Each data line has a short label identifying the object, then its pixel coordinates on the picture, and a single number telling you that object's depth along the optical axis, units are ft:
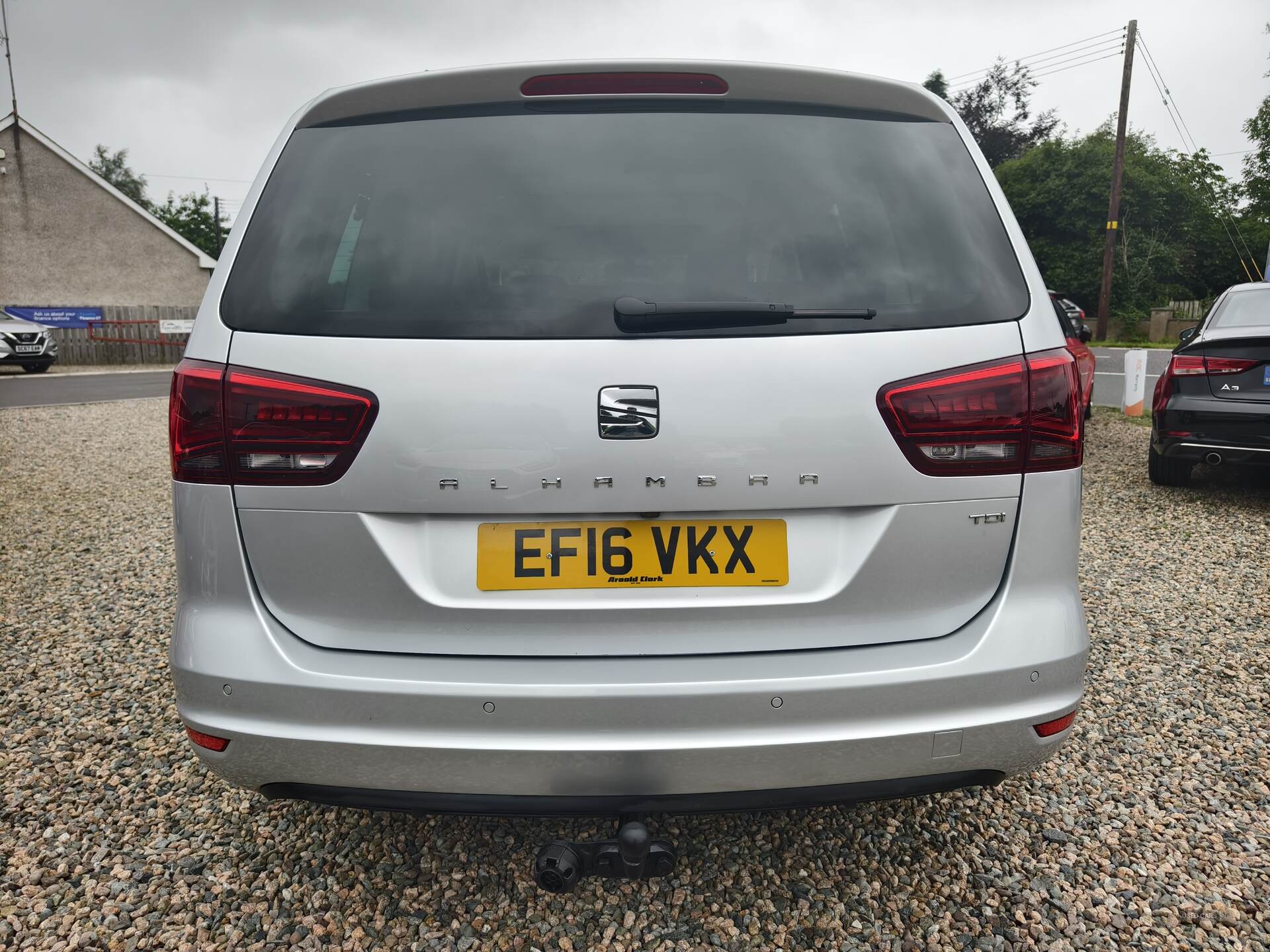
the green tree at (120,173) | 234.38
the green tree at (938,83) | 174.19
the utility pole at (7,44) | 73.20
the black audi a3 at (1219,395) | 18.98
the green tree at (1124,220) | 146.10
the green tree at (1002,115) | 168.55
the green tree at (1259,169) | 162.91
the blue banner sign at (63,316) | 94.48
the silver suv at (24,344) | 68.95
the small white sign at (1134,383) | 37.83
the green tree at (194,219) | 234.11
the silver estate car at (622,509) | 5.26
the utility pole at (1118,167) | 86.35
